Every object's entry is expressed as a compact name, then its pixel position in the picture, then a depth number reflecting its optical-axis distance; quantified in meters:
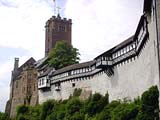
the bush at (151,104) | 15.34
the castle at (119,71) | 16.79
